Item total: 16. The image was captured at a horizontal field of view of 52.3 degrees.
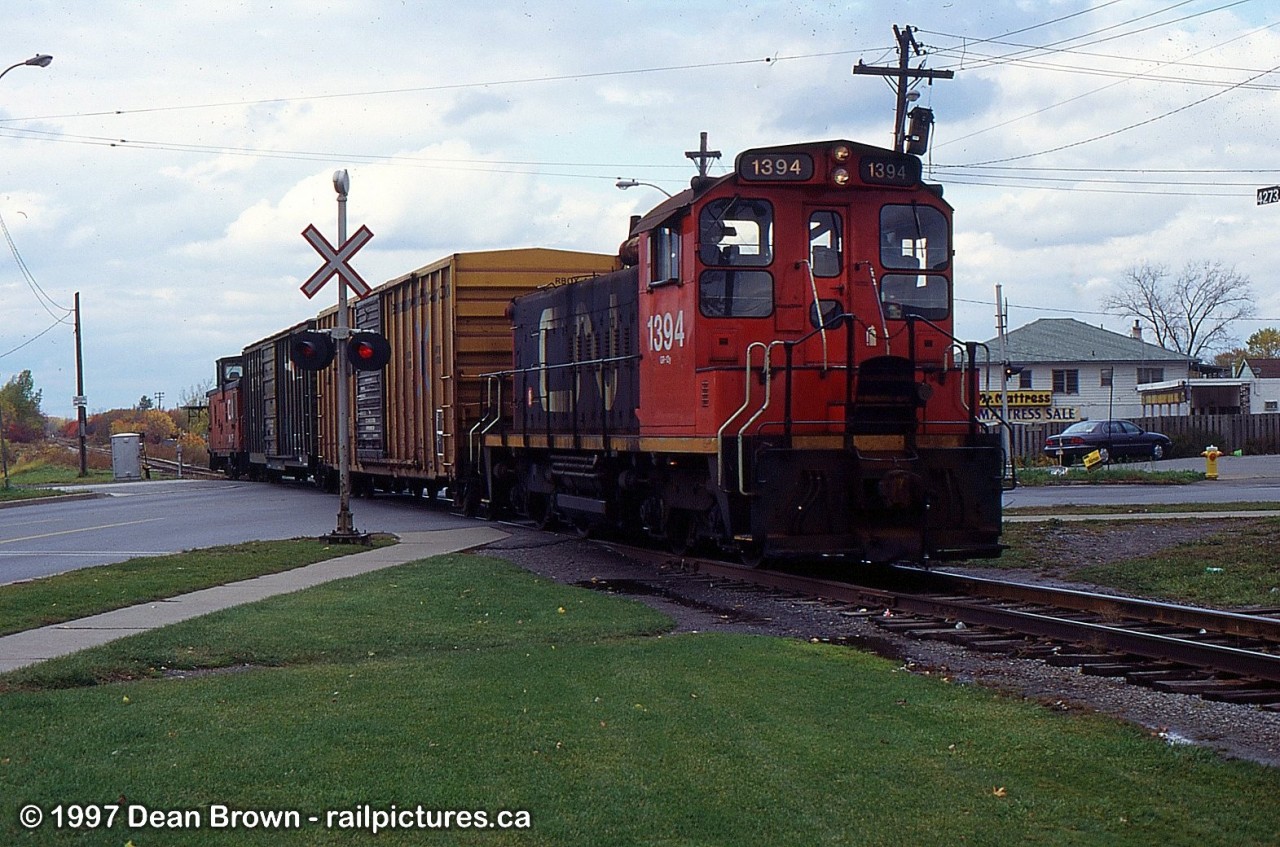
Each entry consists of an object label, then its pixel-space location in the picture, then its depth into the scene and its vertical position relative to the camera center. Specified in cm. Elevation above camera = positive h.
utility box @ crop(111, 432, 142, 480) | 5512 -52
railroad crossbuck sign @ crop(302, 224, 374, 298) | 1655 +234
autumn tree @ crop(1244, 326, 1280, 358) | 11625 +683
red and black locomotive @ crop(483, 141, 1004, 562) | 1214 +63
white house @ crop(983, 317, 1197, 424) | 6819 +273
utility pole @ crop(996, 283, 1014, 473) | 4891 +416
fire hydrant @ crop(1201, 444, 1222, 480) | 3197 -104
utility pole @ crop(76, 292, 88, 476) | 5512 +179
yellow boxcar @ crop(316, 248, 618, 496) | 2192 +164
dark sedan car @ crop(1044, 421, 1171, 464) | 4509 -65
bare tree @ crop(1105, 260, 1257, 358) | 9144 +665
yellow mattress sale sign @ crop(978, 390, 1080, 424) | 6131 +77
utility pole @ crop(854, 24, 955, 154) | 3706 +1009
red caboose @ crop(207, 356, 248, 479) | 4612 +87
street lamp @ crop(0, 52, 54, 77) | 2842 +843
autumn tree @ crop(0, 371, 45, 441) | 9662 +308
